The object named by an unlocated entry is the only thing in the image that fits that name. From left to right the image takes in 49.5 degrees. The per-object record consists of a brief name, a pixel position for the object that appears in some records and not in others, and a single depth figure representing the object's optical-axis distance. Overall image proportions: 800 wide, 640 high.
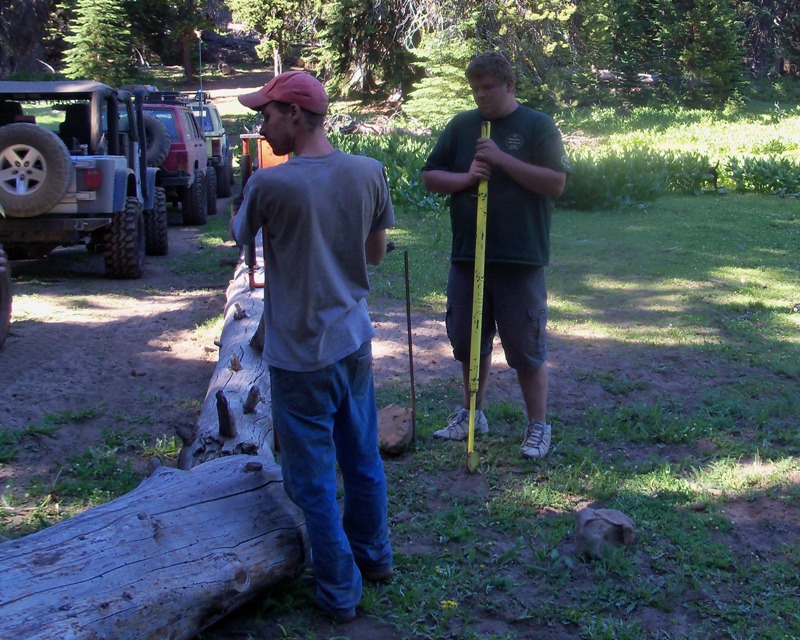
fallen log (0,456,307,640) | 2.53
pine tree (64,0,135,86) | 31.23
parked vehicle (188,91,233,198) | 16.33
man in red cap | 2.91
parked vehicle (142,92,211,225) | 12.69
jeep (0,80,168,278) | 7.86
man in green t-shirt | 4.20
